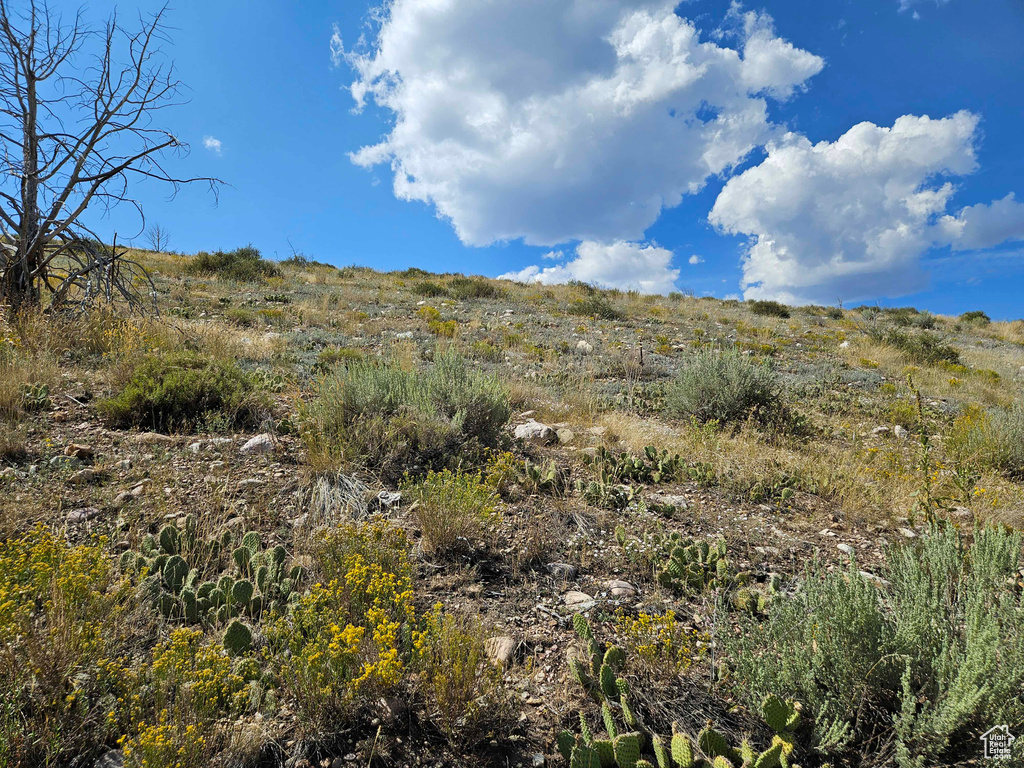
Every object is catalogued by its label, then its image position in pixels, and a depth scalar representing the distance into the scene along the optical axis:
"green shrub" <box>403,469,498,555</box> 2.86
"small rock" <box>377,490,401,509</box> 3.40
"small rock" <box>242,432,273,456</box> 3.84
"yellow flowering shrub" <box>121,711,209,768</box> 1.33
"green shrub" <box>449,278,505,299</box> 16.53
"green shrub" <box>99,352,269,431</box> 4.03
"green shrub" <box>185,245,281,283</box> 15.09
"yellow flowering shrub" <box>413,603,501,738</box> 1.71
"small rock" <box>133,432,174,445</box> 3.77
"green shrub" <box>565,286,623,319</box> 15.05
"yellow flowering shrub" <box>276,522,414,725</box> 1.68
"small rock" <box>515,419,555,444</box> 4.81
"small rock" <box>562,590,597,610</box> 2.47
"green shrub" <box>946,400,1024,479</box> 4.70
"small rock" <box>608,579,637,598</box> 2.58
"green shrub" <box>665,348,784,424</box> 5.77
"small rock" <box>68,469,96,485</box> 3.11
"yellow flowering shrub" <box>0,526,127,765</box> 1.50
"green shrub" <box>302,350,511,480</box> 3.84
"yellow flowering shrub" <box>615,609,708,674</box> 1.97
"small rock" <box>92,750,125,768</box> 1.51
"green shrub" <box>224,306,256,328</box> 9.21
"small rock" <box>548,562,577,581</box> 2.73
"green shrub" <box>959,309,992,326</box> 22.08
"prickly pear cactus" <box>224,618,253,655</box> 1.94
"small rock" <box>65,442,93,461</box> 3.40
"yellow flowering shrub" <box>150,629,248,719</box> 1.56
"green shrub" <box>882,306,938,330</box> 19.16
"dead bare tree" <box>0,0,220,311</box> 5.47
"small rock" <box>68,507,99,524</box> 2.75
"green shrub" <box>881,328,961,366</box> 11.27
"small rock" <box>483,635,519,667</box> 2.03
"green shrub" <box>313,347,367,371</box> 6.53
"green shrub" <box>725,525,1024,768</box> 1.47
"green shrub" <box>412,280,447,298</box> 15.88
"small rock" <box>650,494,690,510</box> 3.66
